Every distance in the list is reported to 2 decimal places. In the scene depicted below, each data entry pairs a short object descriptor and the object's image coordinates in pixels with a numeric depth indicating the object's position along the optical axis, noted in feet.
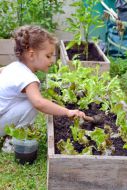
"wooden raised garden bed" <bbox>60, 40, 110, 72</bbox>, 13.29
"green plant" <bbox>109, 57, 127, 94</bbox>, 15.89
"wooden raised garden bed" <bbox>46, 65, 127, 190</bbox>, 7.39
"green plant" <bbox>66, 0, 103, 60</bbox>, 14.03
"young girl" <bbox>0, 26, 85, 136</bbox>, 8.73
